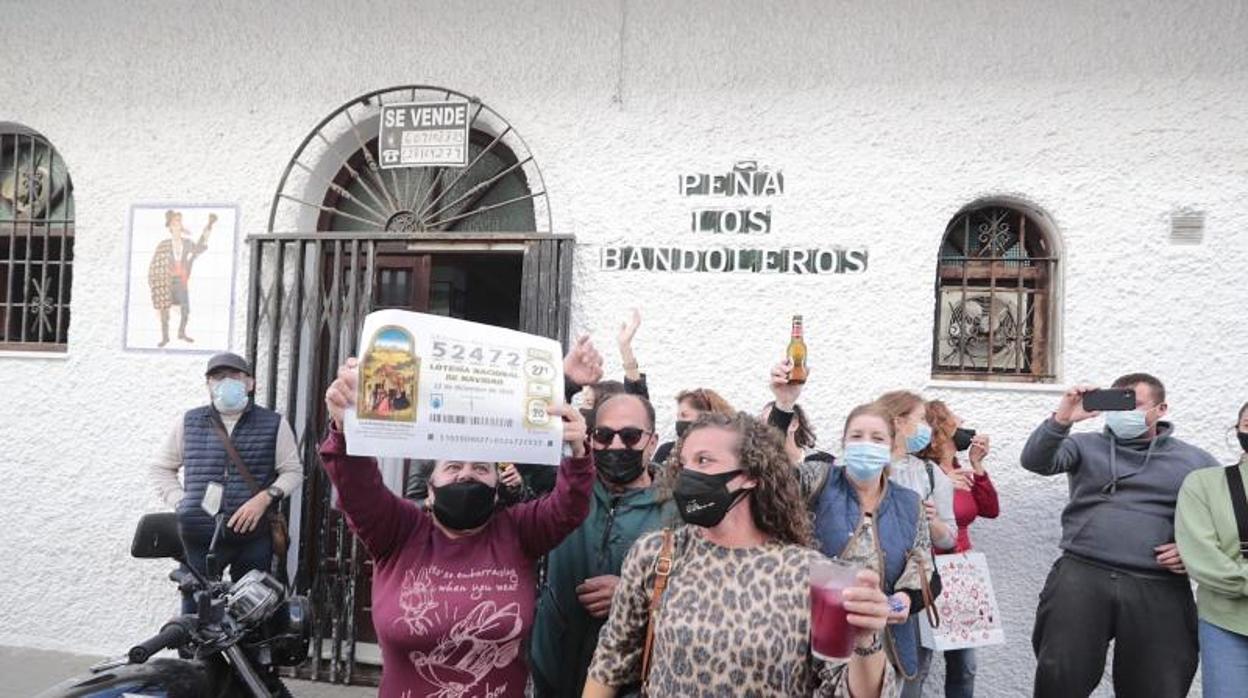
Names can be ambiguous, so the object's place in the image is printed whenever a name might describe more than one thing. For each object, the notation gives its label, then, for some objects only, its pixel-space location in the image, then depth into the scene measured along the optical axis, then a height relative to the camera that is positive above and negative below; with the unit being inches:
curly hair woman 74.2 -21.2
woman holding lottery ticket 89.3 -23.2
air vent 166.7 +30.2
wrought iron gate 183.9 +5.5
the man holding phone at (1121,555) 138.6 -29.6
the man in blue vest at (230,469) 166.9 -24.7
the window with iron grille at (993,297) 177.3 +16.2
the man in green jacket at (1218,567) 128.5 -28.5
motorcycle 94.3 -36.0
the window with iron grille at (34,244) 215.6 +25.2
